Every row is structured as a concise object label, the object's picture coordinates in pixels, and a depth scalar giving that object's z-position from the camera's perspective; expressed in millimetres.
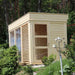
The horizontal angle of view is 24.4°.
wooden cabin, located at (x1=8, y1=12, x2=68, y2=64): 8750
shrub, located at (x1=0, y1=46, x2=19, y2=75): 7540
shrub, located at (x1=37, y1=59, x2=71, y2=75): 5504
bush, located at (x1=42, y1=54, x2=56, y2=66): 7267
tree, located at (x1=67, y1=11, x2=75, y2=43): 13159
